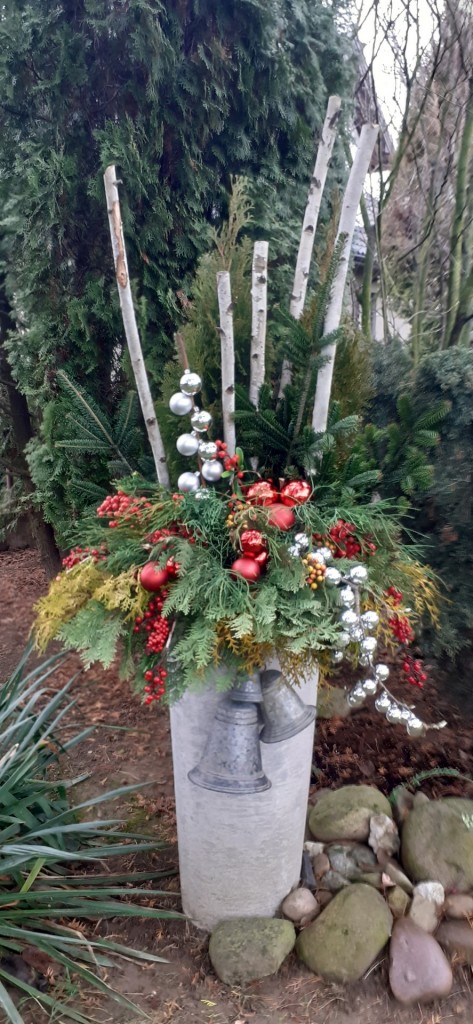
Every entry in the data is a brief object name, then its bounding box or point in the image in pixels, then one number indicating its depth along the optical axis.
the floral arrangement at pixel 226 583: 1.51
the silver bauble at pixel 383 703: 1.65
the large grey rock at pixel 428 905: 2.02
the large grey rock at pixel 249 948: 1.93
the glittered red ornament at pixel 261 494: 1.62
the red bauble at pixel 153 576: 1.53
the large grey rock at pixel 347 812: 2.30
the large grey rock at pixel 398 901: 2.05
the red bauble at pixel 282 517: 1.58
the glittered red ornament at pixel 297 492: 1.65
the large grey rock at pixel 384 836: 2.24
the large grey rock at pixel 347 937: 1.92
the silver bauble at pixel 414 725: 1.62
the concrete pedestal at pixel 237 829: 1.86
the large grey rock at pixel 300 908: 2.07
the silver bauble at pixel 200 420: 1.65
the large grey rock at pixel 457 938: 1.96
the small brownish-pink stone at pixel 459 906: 2.03
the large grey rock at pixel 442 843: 2.11
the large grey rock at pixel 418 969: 1.86
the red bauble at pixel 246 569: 1.55
